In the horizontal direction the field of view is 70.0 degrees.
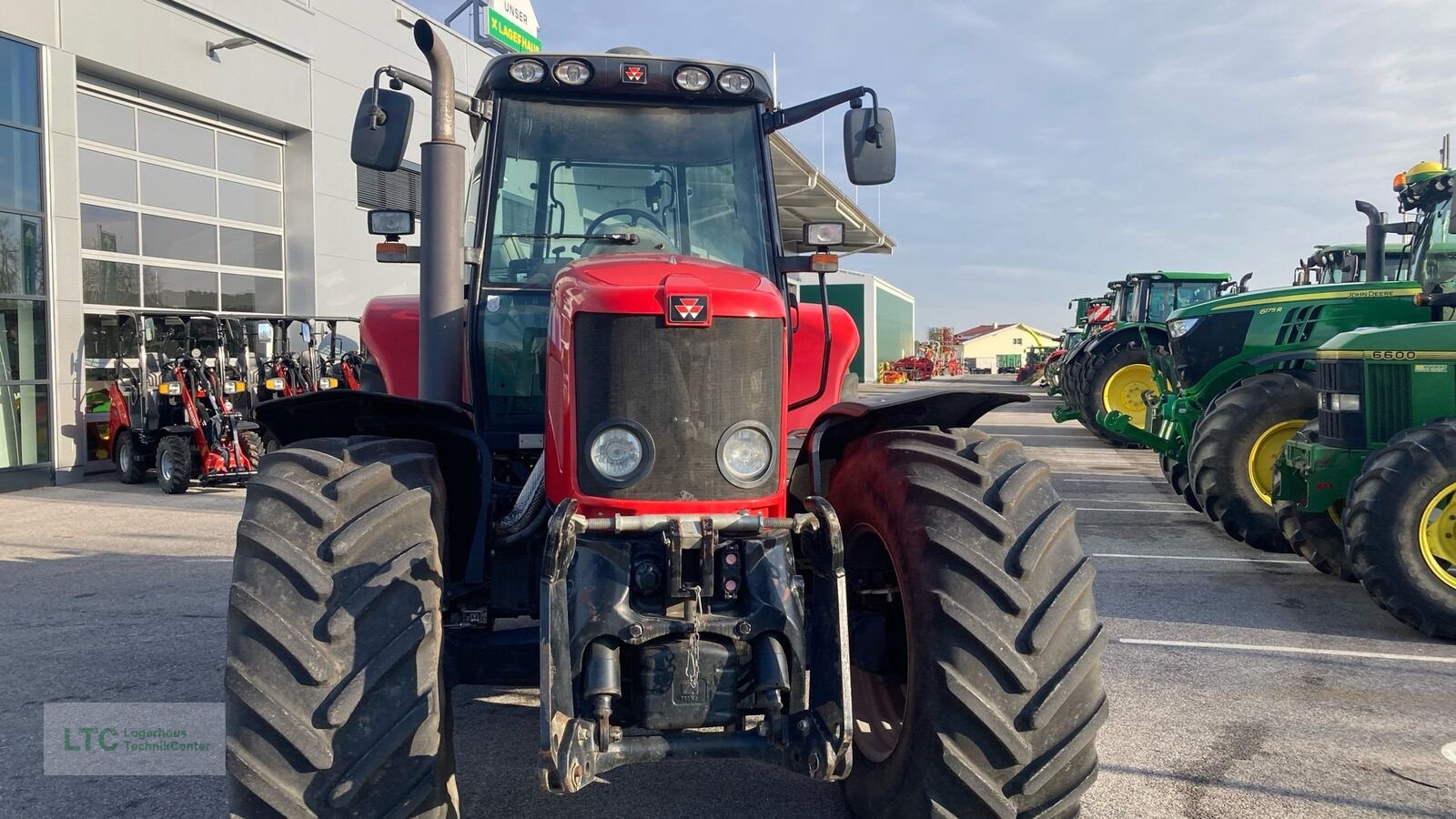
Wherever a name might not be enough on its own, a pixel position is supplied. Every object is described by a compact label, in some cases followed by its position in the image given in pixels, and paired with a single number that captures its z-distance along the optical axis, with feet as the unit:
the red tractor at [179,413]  39.70
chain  8.57
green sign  70.33
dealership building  40.91
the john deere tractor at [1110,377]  52.03
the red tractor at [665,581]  8.32
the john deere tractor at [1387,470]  18.26
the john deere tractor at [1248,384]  26.32
